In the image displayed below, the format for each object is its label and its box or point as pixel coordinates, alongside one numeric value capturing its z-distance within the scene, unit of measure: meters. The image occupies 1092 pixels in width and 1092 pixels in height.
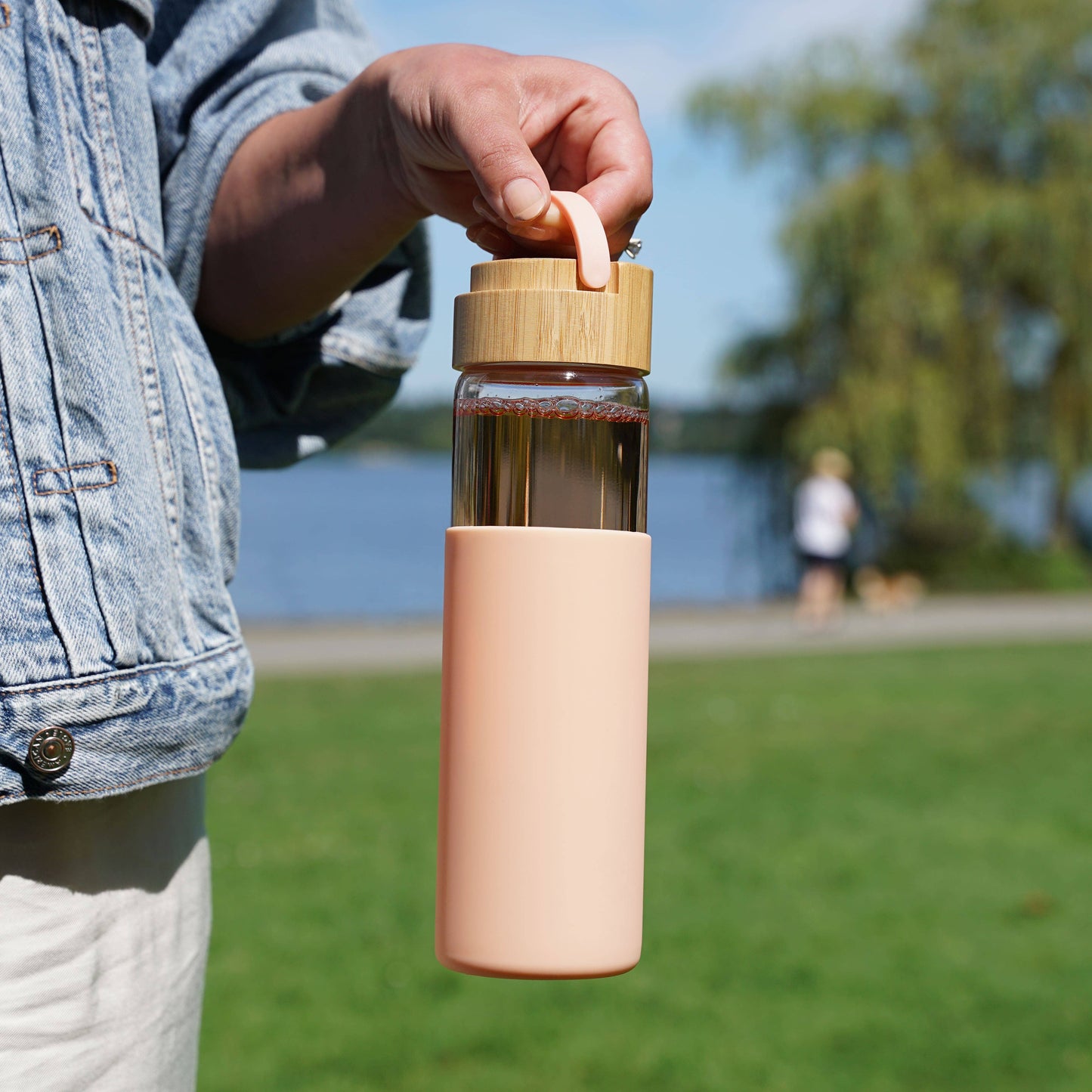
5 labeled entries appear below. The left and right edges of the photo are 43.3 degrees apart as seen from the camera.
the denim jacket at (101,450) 1.00
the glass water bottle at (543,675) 0.99
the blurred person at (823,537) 13.85
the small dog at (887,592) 15.88
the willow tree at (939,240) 16.69
